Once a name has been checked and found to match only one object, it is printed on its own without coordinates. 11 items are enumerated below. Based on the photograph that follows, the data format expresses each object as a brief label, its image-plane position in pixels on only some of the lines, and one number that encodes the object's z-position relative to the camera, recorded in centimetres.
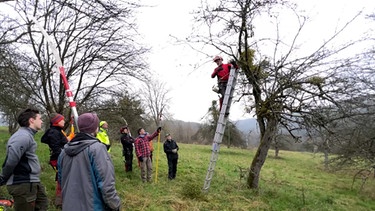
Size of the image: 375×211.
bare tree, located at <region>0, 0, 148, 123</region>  1049
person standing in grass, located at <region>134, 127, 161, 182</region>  1115
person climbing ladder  1004
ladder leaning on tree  970
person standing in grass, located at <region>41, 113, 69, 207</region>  628
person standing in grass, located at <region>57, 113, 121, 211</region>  328
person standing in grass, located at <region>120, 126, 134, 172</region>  1224
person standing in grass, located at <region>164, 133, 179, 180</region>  1260
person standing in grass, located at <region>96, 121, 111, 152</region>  929
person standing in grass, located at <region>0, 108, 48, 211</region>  421
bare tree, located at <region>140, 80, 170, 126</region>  4335
